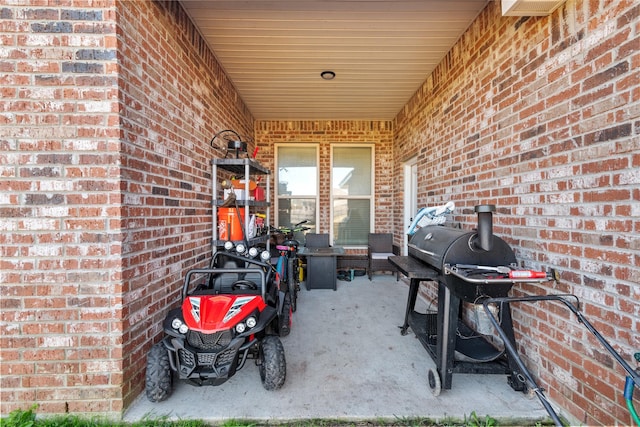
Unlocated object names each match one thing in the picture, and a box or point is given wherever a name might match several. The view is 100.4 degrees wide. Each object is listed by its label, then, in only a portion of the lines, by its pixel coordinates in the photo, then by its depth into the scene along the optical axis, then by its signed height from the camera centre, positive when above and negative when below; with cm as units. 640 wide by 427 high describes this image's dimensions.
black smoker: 171 -51
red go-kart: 169 -86
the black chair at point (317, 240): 500 -54
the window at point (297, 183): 555 +60
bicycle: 339 -73
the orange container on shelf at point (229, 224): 311 -14
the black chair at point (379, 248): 495 -71
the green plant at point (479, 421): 163 -130
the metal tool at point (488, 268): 158 -35
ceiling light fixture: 352 +183
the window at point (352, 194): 558 +36
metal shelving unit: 305 +16
